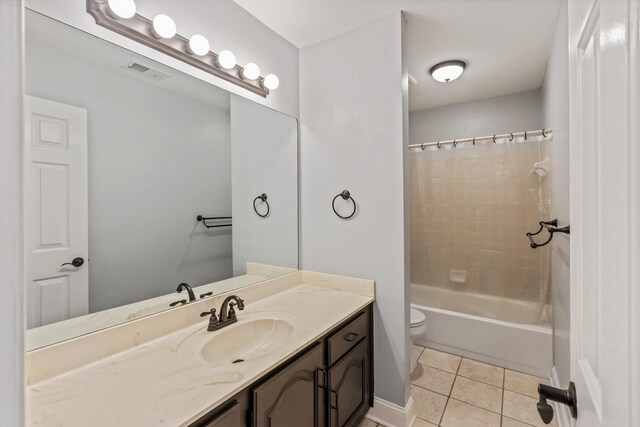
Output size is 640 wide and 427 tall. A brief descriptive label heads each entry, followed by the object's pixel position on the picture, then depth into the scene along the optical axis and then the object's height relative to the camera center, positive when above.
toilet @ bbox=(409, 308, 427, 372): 2.22 -0.89
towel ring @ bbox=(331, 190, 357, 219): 1.88 +0.10
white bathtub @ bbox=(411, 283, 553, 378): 2.22 -0.97
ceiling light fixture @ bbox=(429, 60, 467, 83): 2.28 +1.14
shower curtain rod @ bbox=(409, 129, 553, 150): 2.33 +0.67
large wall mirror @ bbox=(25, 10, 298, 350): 1.00 +0.12
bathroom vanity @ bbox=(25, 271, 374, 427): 0.83 -0.54
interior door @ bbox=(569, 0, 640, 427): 0.36 +0.00
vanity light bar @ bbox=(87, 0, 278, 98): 1.11 +0.77
